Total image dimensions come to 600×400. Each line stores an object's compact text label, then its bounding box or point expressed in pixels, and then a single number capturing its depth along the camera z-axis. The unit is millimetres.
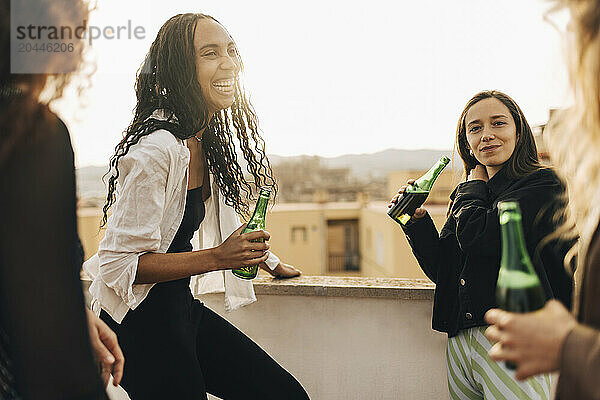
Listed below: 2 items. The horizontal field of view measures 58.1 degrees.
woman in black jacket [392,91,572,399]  1308
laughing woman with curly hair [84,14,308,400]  1182
